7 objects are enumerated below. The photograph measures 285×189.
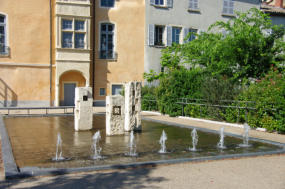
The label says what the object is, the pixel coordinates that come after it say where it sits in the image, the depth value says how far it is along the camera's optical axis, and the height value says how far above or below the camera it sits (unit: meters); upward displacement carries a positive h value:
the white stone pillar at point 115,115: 10.74 -0.78
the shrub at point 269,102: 11.28 -0.35
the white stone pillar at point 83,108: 11.56 -0.59
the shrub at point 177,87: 17.11 +0.26
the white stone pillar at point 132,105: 11.54 -0.48
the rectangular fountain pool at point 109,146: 6.81 -1.43
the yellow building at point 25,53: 23.31 +2.74
